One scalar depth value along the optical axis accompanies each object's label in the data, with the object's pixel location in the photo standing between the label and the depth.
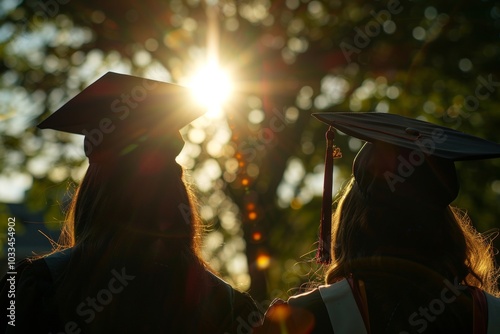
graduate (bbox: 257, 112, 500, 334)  2.31
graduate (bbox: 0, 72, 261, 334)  2.52
